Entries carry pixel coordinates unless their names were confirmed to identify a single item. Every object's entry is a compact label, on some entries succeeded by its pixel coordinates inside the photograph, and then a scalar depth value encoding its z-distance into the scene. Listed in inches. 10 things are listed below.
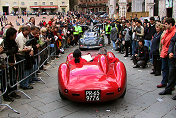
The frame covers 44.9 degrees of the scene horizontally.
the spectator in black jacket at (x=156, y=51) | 275.6
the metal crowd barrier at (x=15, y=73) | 202.8
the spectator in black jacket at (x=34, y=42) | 262.6
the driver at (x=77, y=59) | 223.3
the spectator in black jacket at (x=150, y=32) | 347.9
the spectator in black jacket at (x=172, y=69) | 206.2
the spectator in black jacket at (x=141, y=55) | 342.0
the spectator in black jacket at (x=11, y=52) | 212.4
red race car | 176.1
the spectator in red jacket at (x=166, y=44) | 218.4
